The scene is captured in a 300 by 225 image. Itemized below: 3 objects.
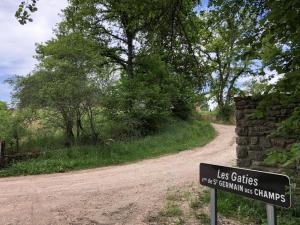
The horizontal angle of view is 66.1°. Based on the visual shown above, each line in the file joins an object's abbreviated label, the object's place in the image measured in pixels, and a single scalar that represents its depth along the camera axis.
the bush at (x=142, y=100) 11.53
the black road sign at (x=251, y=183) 1.90
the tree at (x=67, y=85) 9.27
